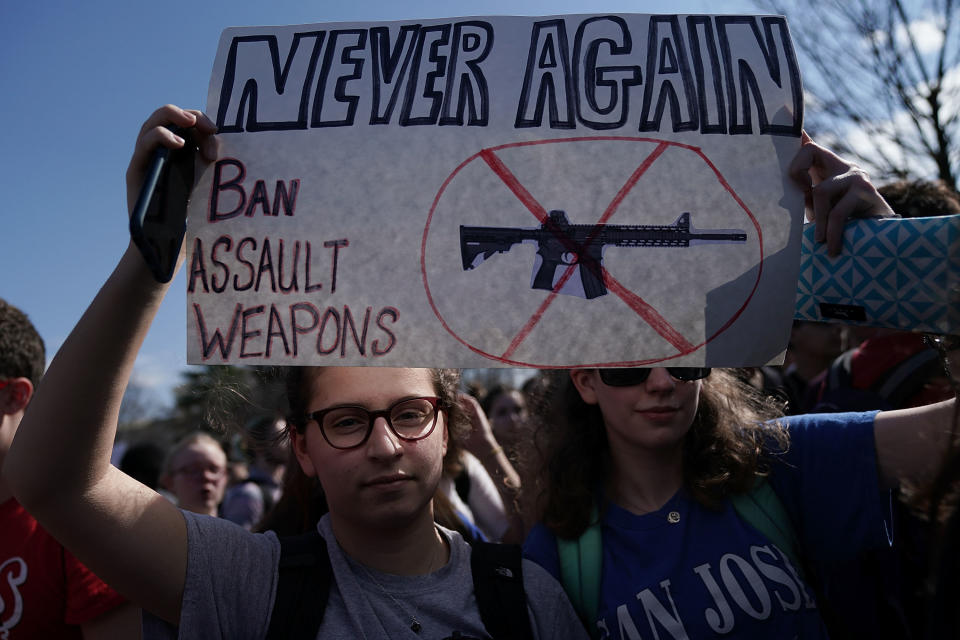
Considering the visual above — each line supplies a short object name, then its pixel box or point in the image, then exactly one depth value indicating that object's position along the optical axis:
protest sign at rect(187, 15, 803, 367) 1.31
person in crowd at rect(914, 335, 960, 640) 0.72
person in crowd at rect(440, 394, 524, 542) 2.67
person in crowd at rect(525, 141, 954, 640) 1.52
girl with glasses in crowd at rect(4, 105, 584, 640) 1.24
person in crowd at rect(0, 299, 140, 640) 1.71
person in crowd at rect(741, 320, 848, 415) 3.64
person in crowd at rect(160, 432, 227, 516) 4.13
